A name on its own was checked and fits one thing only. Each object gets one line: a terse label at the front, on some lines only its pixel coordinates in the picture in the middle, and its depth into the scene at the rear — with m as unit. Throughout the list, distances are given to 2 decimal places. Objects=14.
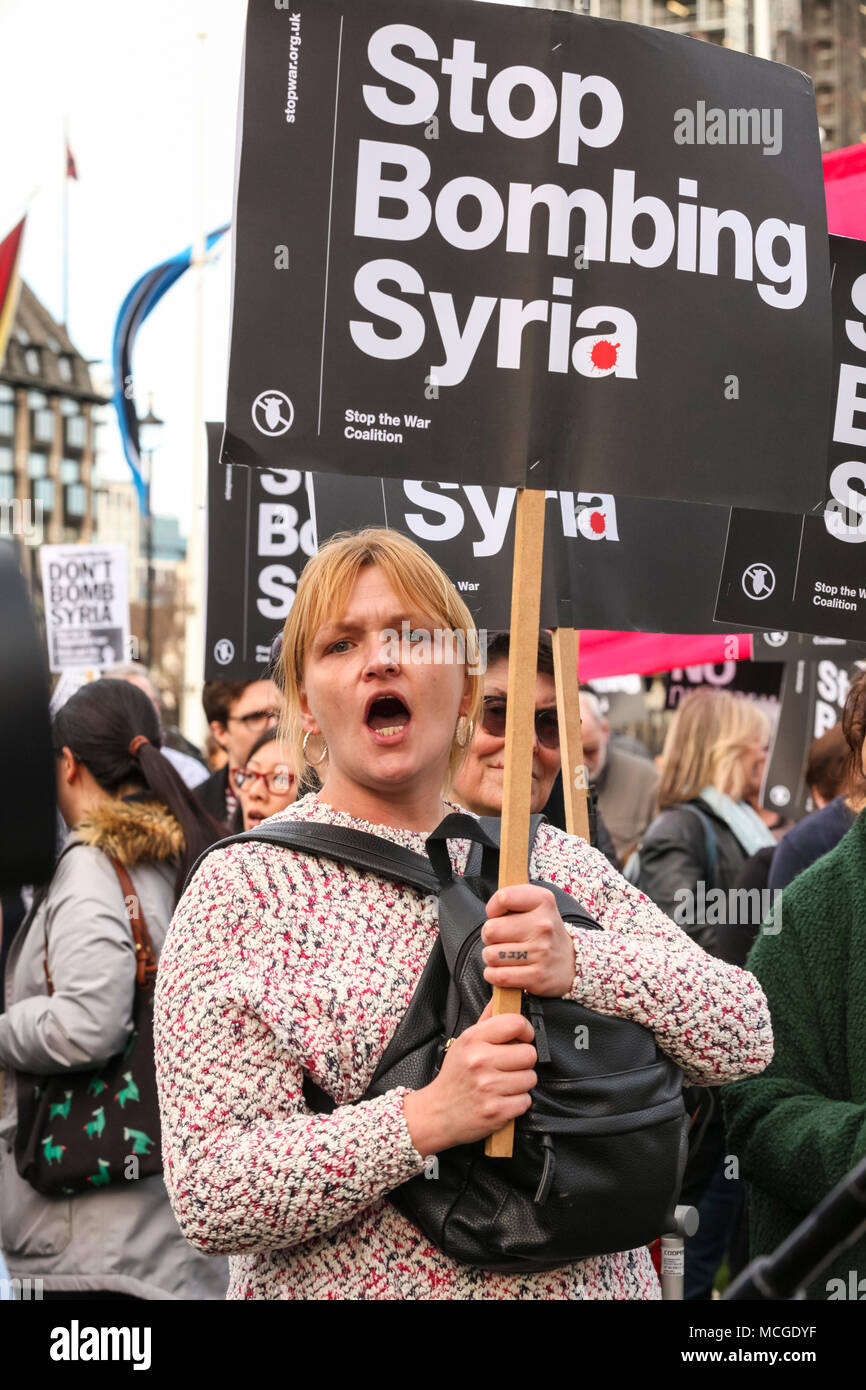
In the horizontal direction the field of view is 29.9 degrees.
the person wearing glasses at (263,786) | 5.39
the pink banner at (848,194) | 4.48
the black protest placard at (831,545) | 4.02
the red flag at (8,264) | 11.91
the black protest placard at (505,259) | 2.68
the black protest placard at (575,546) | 4.06
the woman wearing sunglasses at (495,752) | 3.71
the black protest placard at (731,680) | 8.48
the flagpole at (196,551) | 23.77
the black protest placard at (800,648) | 5.72
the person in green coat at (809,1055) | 3.03
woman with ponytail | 3.93
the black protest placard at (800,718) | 6.81
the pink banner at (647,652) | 5.86
